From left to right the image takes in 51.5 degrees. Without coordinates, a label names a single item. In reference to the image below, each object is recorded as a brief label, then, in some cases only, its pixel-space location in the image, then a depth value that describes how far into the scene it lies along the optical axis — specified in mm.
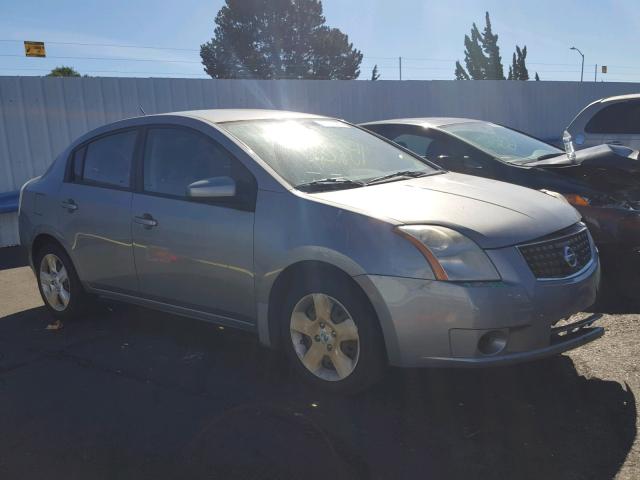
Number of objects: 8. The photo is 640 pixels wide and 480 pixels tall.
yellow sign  16812
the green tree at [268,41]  54688
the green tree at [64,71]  47028
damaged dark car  5527
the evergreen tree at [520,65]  51719
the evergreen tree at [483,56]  52219
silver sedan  3332
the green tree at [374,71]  61938
